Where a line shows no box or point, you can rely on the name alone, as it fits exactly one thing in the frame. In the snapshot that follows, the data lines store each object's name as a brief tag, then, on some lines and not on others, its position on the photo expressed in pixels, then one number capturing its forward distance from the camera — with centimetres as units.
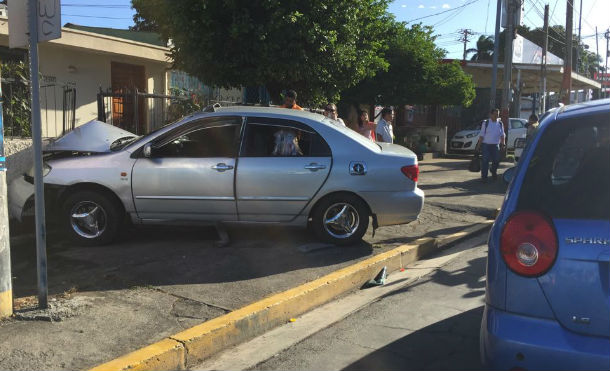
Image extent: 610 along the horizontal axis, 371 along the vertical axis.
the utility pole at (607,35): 5374
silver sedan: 587
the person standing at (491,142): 1172
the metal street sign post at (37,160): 385
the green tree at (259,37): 857
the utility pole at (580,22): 3146
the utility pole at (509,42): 1494
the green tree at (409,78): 1725
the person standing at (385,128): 943
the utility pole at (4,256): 381
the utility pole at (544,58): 2622
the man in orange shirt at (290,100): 800
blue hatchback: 228
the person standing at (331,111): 896
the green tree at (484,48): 6300
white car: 2203
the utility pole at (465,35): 6550
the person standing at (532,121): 1190
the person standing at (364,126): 920
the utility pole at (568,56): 2308
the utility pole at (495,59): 1952
